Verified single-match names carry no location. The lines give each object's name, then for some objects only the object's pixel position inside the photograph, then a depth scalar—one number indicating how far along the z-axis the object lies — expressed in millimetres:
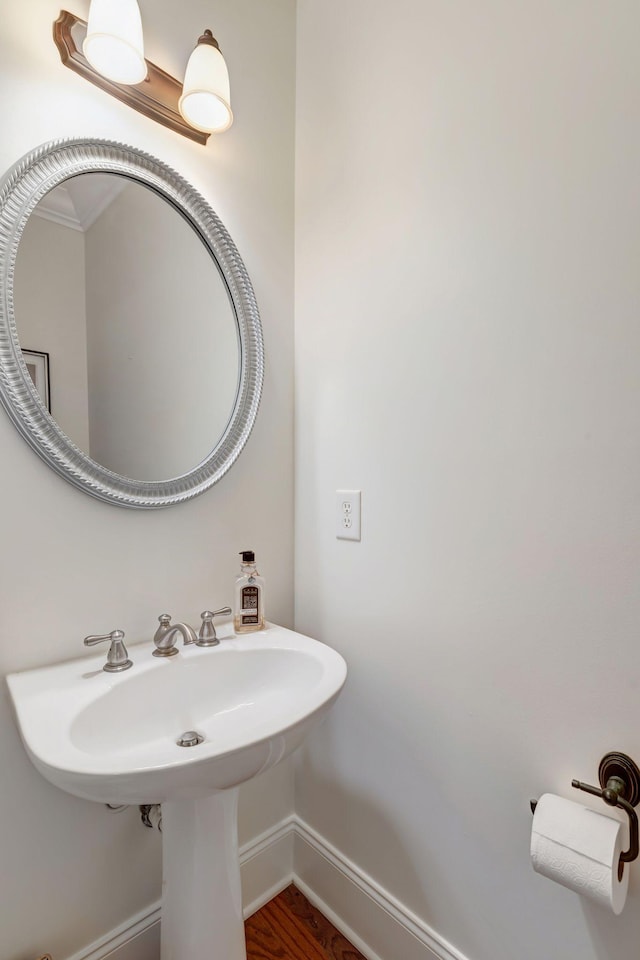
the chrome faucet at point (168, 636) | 914
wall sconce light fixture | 798
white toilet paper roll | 626
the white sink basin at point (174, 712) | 591
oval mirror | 807
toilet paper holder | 655
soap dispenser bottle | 1056
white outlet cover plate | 1094
